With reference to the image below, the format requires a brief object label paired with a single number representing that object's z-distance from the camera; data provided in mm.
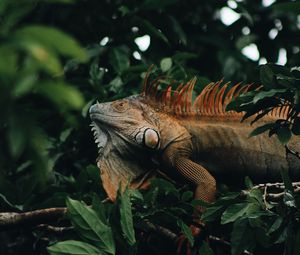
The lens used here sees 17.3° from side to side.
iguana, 6389
